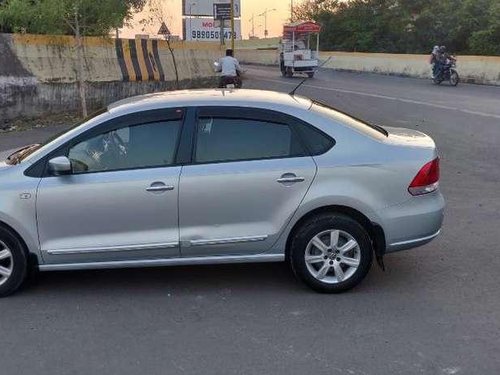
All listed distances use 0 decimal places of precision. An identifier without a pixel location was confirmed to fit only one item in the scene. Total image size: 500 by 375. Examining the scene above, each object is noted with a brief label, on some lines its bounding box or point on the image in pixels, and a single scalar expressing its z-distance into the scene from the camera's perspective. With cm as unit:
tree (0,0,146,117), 1354
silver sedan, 485
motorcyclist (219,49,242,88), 1714
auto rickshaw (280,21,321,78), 3412
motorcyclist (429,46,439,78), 2797
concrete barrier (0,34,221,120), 1369
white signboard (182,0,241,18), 4341
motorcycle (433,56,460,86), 2720
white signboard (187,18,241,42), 4184
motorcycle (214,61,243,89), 1722
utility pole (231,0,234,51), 2618
